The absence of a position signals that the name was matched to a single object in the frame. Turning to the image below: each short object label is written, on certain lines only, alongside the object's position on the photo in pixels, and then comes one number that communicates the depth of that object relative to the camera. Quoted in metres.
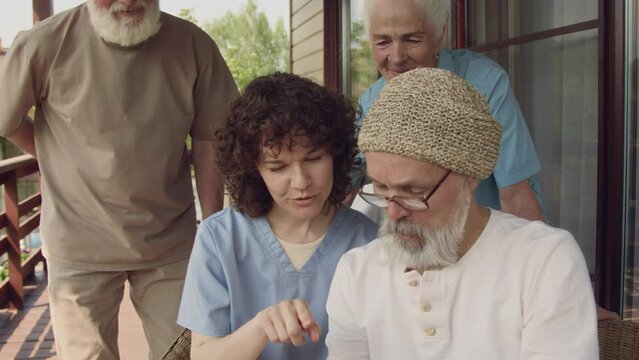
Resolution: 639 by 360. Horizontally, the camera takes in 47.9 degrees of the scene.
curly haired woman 1.66
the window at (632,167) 2.35
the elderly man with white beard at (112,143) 2.32
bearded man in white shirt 1.28
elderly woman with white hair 1.78
